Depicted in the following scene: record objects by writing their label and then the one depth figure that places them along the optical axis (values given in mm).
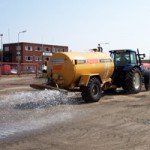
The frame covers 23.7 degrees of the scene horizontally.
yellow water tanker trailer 13820
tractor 17062
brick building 87125
